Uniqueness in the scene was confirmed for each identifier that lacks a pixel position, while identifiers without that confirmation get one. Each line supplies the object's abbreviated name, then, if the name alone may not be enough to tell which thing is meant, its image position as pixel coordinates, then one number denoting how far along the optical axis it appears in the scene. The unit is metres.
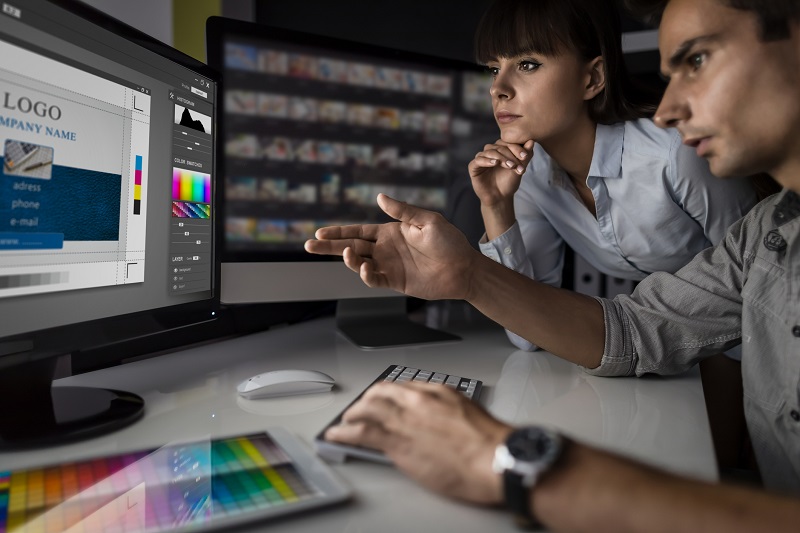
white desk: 0.53
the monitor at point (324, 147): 1.18
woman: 1.30
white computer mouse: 0.84
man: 0.48
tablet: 0.49
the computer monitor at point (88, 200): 0.64
